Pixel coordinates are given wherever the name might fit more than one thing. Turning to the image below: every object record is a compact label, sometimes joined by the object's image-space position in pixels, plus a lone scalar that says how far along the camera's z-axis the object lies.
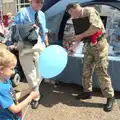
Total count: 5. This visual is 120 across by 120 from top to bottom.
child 1.10
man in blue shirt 2.00
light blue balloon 1.48
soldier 2.03
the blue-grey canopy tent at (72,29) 2.42
